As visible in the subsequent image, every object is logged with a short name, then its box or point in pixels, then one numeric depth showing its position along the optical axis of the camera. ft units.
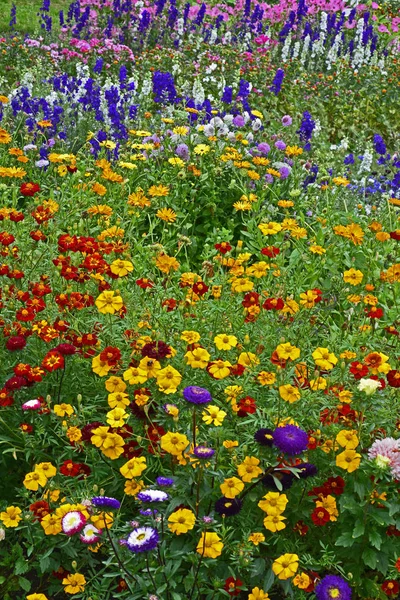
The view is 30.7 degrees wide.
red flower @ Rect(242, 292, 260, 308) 10.07
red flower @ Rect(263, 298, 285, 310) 9.69
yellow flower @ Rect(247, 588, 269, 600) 7.45
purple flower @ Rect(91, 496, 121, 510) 6.97
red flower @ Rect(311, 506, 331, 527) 8.14
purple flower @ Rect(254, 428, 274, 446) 7.63
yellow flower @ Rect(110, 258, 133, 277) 9.96
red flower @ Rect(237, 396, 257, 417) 8.80
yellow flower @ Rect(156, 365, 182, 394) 8.32
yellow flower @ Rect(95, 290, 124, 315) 9.30
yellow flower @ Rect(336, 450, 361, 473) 8.07
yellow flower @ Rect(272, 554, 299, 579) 7.29
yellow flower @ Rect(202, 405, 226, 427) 7.88
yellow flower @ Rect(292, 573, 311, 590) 7.59
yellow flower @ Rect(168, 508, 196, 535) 7.31
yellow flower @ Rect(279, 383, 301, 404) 8.41
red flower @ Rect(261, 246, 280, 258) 11.19
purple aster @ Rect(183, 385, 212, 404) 7.46
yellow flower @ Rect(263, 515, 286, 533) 7.64
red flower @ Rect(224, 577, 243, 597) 7.48
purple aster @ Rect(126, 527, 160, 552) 6.75
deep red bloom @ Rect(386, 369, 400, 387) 8.64
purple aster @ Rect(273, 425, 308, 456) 7.34
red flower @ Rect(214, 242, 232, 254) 11.03
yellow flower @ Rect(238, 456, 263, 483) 7.82
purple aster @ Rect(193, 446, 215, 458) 7.25
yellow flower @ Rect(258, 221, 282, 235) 11.72
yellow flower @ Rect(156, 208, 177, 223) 12.79
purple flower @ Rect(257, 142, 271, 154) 18.17
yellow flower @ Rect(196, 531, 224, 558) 7.29
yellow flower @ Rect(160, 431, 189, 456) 7.74
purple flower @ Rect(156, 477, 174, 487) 7.55
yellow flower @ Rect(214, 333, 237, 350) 9.06
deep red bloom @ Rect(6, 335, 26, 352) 8.96
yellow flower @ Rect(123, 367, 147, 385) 8.56
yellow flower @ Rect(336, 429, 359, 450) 8.13
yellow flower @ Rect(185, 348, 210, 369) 8.68
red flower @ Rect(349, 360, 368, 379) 8.66
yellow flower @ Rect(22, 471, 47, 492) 7.86
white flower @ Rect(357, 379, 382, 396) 7.97
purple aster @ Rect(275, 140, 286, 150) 18.34
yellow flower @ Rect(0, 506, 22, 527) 7.77
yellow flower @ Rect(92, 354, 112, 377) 8.92
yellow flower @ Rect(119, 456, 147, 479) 7.84
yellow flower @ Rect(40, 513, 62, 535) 7.69
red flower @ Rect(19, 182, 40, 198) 11.93
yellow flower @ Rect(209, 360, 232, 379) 8.64
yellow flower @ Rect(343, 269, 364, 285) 10.81
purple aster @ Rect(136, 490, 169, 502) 6.91
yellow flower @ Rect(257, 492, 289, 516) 7.72
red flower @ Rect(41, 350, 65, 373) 8.67
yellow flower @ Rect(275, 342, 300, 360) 8.70
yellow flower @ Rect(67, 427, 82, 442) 8.32
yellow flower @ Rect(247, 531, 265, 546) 7.60
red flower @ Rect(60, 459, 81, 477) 8.34
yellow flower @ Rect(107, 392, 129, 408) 8.49
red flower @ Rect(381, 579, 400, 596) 8.12
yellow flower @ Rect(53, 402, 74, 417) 8.49
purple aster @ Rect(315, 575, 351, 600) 7.11
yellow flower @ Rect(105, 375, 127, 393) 8.78
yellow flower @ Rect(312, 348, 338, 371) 8.75
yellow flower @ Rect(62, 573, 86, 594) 7.55
